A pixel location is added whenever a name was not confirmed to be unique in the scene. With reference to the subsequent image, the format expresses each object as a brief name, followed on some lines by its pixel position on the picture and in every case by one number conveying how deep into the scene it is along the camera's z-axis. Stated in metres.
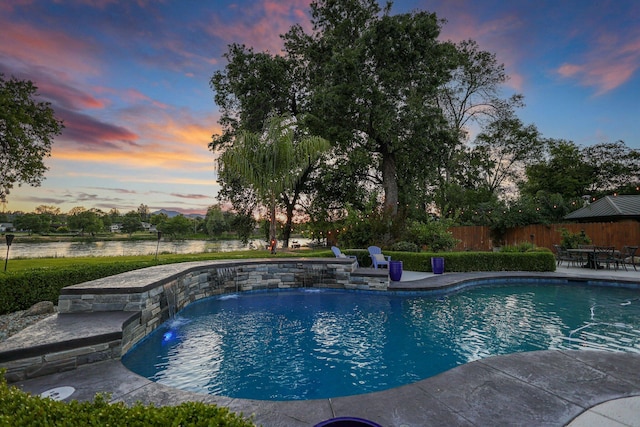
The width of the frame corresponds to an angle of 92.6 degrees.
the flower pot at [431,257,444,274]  10.66
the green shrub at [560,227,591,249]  14.15
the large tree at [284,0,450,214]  15.08
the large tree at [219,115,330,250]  10.45
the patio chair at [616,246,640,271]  11.91
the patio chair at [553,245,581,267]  12.64
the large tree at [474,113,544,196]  26.64
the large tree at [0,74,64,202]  11.27
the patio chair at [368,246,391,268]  10.25
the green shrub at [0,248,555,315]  5.73
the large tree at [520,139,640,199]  26.20
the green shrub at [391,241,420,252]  13.05
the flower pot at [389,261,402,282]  9.20
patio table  11.79
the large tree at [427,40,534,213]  23.73
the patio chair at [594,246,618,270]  11.81
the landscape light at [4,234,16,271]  6.23
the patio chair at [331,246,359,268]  10.58
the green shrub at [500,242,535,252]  12.86
